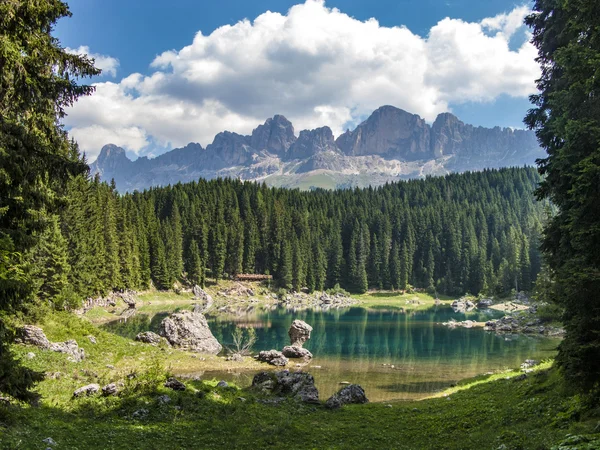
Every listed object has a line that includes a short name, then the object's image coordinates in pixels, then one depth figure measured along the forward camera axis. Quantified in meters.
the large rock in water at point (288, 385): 23.69
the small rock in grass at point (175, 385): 20.78
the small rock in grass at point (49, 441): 11.82
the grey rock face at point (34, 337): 25.62
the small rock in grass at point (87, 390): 18.57
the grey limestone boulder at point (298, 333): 43.47
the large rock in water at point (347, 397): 22.88
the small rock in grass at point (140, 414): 16.87
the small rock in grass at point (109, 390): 18.92
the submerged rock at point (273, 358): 36.25
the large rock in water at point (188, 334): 39.87
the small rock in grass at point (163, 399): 18.59
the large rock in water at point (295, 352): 38.72
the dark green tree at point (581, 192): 11.55
